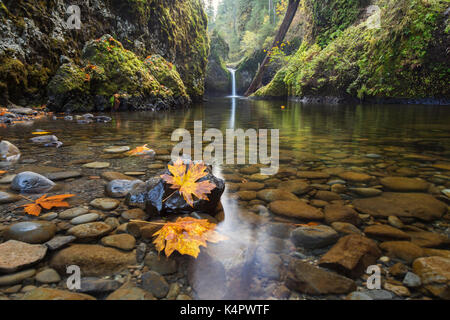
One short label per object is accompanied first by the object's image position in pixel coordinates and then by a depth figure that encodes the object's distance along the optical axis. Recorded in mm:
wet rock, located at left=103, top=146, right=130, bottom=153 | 2914
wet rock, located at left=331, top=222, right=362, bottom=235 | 1276
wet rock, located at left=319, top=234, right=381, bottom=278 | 986
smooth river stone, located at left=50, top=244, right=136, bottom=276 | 981
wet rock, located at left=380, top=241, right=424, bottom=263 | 1058
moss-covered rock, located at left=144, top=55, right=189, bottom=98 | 11048
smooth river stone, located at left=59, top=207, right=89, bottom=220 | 1363
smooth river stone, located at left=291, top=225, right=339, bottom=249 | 1177
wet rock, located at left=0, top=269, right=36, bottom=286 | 866
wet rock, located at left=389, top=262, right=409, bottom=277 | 964
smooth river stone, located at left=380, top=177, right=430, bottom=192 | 1802
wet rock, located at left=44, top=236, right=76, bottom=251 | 1087
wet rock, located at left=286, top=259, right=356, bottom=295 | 898
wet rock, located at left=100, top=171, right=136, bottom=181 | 1979
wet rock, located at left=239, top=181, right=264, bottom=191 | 1877
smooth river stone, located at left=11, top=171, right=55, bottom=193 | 1671
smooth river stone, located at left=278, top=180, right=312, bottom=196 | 1830
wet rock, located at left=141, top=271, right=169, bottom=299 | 883
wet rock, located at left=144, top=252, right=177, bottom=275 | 996
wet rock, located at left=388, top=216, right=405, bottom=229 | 1331
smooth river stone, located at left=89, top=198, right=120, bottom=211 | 1498
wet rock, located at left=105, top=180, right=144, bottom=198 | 1665
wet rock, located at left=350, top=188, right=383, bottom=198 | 1720
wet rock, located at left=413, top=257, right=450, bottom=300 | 860
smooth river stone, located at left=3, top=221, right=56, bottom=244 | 1127
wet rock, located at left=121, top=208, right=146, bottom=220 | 1388
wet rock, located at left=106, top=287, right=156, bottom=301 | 848
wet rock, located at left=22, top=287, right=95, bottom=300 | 818
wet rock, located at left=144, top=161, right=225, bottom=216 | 1417
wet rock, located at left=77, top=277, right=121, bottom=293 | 877
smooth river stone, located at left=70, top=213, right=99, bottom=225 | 1309
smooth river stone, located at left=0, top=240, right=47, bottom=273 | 927
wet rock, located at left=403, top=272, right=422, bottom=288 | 903
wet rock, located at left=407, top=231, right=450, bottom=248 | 1146
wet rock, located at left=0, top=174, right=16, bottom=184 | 1832
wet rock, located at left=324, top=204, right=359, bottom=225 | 1386
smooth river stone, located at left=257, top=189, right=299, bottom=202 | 1696
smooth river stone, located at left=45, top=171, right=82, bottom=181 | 1964
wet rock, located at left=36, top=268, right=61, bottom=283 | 910
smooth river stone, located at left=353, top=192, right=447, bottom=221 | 1433
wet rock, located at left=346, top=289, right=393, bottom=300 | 861
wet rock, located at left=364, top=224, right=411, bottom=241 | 1208
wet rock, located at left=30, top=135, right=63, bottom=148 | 3125
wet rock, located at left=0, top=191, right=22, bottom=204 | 1507
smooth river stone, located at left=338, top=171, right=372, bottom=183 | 1998
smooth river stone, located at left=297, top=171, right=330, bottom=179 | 2107
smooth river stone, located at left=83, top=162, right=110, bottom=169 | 2287
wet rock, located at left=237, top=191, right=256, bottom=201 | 1727
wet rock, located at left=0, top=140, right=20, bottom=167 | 2371
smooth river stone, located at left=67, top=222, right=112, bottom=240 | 1195
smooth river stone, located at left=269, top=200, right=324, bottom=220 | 1443
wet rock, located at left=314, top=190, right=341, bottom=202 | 1692
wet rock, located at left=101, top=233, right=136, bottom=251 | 1136
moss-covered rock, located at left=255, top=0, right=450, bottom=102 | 8945
